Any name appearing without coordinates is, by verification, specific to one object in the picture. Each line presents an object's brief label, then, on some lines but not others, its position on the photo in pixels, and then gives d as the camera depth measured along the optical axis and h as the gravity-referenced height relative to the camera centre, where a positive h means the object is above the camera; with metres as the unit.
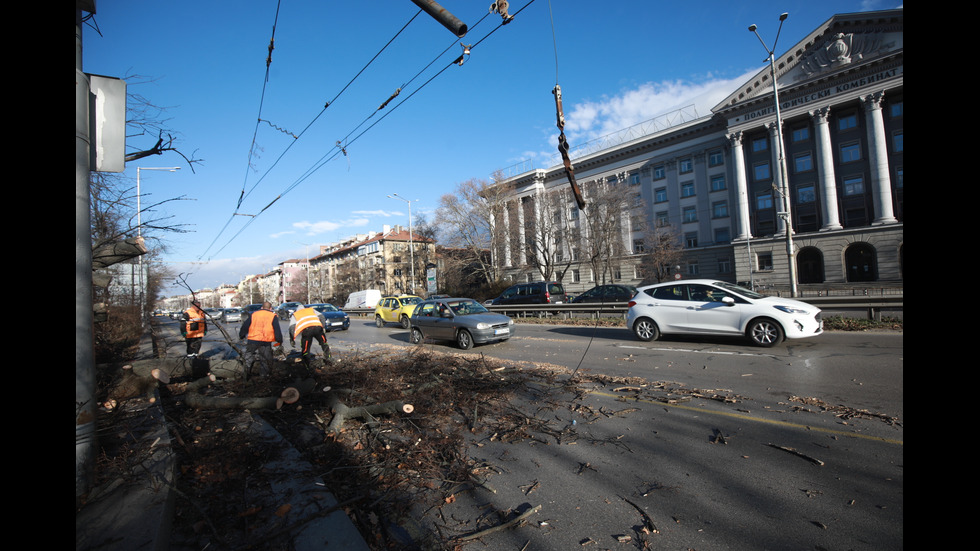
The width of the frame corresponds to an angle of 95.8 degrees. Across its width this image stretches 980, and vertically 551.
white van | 42.81 -0.34
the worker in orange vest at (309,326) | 9.36 -0.62
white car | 9.55 -0.83
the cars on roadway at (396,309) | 21.72 -0.81
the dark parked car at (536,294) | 25.11 -0.39
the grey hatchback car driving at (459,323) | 12.34 -0.95
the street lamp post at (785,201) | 18.81 +3.56
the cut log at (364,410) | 5.40 -1.43
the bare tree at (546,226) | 41.31 +5.71
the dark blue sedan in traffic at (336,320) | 21.88 -1.18
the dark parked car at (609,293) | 23.11 -0.56
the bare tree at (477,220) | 45.06 +7.32
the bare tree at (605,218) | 36.53 +5.62
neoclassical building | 35.06 +8.42
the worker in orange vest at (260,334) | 8.00 -0.62
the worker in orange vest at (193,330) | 11.24 -0.68
